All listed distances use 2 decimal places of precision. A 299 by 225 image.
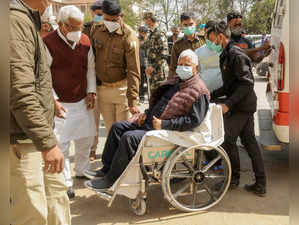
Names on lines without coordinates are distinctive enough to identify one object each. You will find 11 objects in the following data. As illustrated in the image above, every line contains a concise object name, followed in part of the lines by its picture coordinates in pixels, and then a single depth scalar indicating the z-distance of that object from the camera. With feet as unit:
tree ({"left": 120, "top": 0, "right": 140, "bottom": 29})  101.55
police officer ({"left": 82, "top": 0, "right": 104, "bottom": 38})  16.02
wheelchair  10.41
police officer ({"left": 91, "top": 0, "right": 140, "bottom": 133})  13.25
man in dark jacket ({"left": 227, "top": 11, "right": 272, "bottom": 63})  17.11
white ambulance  11.64
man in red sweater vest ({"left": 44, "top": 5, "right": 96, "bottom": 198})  11.85
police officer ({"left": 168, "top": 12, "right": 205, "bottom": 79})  16.42
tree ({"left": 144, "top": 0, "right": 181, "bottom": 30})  93.09
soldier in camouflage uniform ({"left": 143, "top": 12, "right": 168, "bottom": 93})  21.76
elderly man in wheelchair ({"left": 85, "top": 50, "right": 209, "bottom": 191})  10.53
